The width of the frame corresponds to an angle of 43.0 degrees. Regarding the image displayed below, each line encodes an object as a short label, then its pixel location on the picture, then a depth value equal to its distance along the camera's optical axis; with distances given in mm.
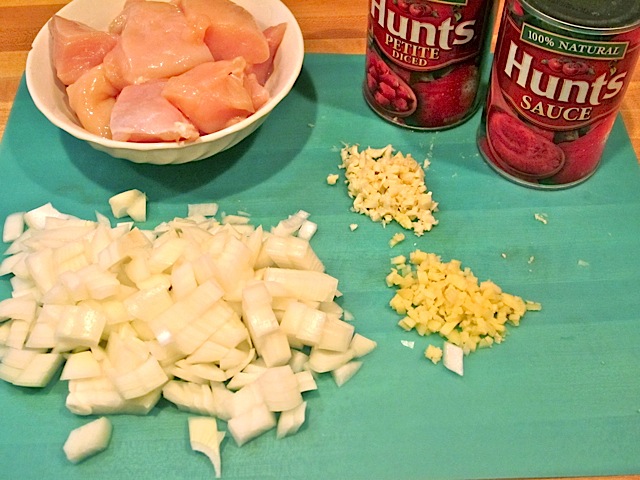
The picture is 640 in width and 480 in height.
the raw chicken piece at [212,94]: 419
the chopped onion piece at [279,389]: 368
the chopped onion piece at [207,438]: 360
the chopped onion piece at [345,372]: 383
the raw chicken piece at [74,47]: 447
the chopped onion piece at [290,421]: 367
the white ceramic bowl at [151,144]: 423
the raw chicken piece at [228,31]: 447
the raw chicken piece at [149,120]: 416
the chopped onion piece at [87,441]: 361
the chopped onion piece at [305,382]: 377
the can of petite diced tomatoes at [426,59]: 429
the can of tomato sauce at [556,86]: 380
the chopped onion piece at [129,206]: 446
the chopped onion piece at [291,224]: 432
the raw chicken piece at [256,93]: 444
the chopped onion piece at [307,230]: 436
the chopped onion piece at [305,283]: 395
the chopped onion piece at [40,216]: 442
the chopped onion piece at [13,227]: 440
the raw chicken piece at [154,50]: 436
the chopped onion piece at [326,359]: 383
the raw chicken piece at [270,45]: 469
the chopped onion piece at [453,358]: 387
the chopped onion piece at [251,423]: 363
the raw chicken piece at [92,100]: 438
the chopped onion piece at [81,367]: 373
